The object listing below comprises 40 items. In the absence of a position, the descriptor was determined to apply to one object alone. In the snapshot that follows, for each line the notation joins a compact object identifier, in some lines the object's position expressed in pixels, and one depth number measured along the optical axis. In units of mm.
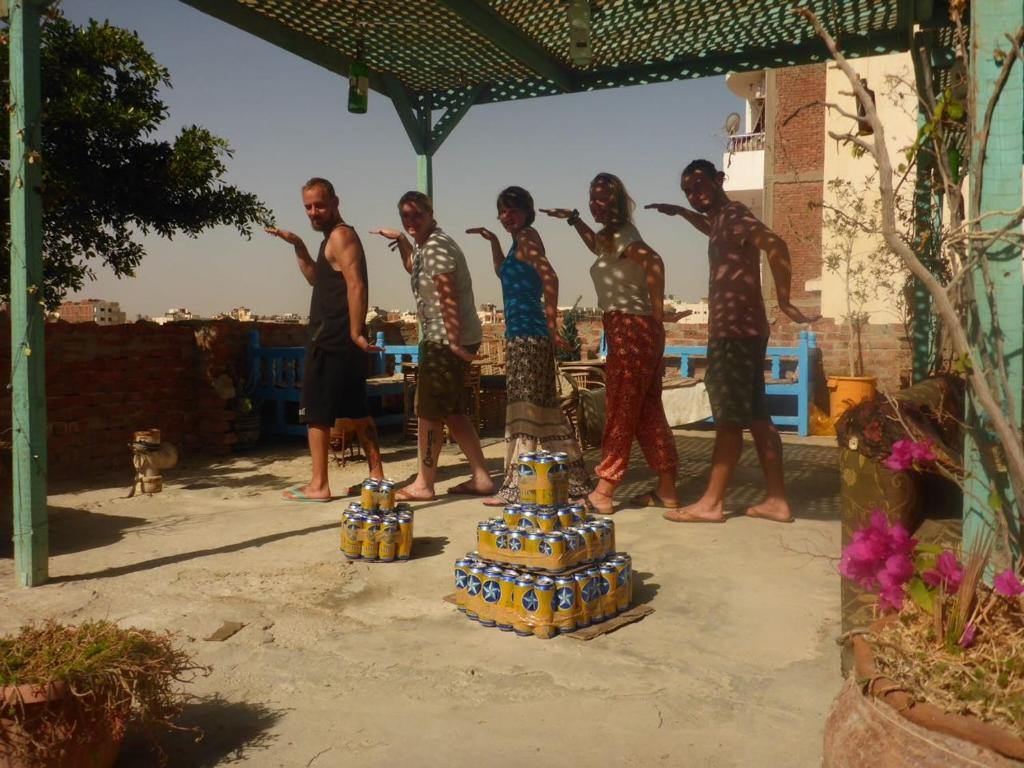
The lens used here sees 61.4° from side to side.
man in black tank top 5512
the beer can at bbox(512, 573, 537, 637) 3270
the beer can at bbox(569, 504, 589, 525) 3638
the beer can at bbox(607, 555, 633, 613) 3475
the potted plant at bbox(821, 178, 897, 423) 11148
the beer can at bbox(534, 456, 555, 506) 3738
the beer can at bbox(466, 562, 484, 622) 3422
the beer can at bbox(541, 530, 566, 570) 3324
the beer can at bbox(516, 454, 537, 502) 3777
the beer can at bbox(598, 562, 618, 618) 3396
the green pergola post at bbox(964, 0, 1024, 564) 2076
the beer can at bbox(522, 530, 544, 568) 3360
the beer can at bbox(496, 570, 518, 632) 3314
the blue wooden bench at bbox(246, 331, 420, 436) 8617
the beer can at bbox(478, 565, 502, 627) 3363
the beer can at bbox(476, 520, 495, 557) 3533
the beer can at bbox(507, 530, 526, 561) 3414
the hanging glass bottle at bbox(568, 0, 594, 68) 4613
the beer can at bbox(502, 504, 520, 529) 3518
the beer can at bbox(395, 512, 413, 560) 4289
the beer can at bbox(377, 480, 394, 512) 4402
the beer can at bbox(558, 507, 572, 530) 3527
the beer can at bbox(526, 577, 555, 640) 3236
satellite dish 19992
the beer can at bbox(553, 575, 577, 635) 3252
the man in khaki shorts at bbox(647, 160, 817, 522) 4832
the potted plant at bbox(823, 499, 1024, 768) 1479
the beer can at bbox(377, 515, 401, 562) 4242
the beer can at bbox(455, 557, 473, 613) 3496
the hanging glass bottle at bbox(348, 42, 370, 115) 5871
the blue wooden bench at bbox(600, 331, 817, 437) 9445
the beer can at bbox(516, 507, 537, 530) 3486
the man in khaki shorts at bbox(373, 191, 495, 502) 5562
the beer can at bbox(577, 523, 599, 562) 3461
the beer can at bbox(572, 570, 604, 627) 3295
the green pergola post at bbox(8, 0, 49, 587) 3664
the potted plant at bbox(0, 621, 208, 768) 1959
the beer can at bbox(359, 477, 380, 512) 4383
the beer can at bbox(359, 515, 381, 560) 4250
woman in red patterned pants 5102
